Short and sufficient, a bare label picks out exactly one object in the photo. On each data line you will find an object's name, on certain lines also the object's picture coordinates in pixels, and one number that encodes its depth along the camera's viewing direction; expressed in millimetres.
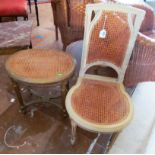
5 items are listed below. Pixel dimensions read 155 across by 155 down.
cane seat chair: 1195
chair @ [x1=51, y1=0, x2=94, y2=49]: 1946
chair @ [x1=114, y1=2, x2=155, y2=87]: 1478
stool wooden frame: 1365
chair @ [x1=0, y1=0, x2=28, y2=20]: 2350
